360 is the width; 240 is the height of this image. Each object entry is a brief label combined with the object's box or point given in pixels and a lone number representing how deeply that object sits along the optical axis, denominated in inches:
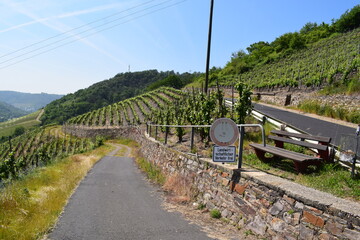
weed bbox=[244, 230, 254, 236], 181.5
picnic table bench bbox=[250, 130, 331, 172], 208.2
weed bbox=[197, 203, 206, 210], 259.2
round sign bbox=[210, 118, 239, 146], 229.6
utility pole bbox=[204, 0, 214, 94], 725.3
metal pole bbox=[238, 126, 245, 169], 220.2
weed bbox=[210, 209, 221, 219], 227.5
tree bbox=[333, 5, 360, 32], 2119.0
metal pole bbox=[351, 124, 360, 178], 182.7
